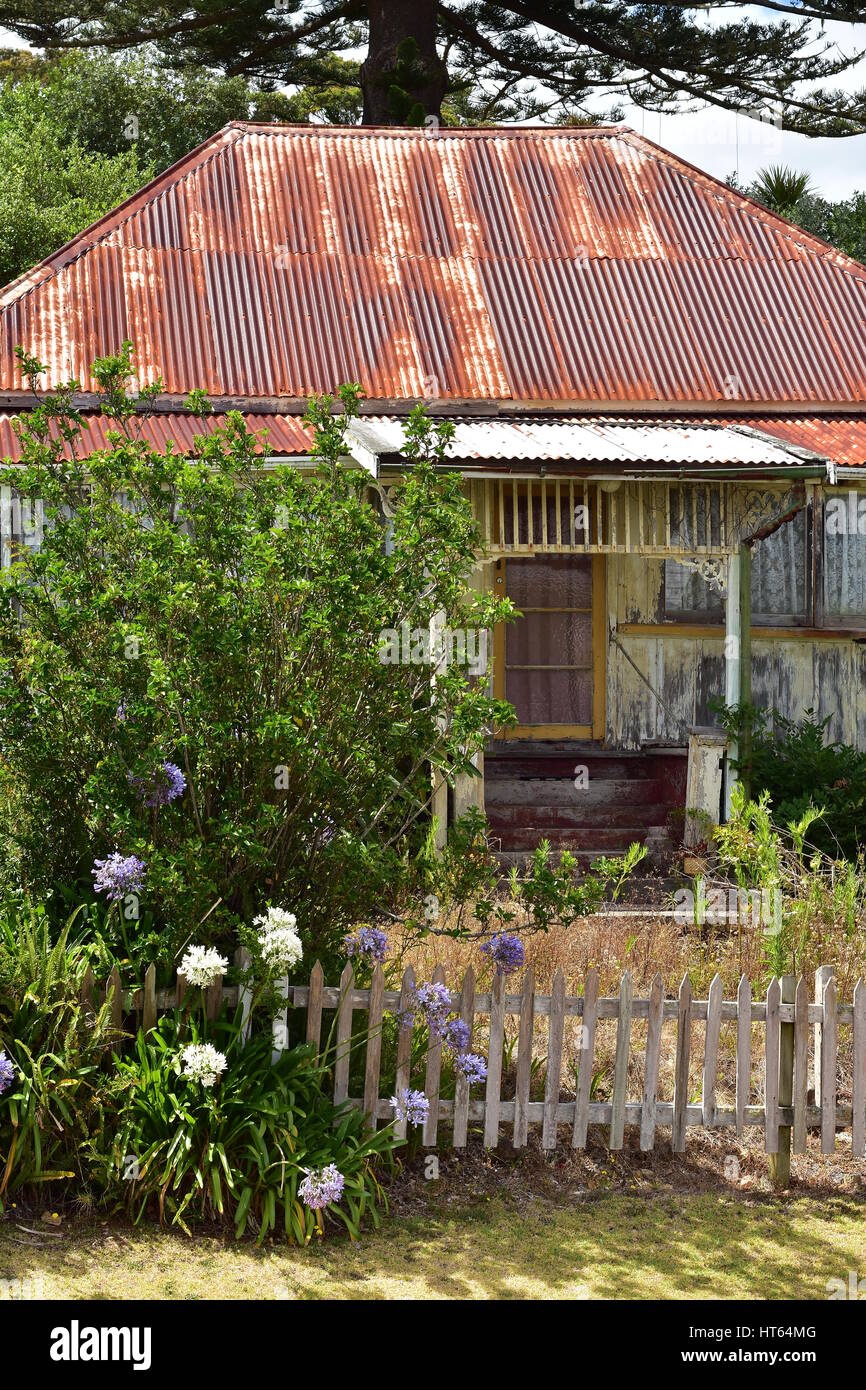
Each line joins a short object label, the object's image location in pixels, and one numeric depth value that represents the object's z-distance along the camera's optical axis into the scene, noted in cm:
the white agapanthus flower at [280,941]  1193
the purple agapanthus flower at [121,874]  1218
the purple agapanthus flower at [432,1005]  1291
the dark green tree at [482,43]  3994
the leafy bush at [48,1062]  1192
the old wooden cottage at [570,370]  2333
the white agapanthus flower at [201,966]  1189
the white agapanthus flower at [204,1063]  1164
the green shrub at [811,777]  2231
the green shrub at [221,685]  1247
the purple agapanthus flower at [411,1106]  1255
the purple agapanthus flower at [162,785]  1243
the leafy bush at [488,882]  1303
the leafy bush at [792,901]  1611
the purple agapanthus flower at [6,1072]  1164
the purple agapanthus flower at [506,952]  1330
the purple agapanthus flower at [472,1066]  1285
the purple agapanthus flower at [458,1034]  1279
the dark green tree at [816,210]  4775
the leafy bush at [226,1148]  1178
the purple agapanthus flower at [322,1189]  1154
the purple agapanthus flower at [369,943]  1327
